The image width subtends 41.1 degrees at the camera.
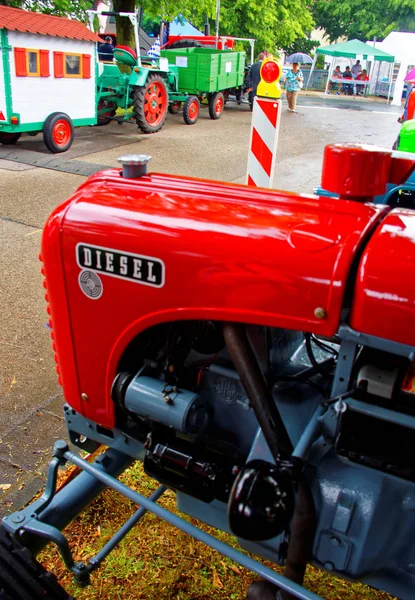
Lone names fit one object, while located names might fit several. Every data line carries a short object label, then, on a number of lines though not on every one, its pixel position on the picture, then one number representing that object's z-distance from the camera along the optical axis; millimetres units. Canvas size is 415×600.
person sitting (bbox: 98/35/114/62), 12075
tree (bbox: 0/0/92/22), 10891
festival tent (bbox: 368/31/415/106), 21750
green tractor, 9961
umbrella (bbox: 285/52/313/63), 21566
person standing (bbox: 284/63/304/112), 15125
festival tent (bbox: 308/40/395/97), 25247
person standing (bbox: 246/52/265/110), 13709
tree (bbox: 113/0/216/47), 12000
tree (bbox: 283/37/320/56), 37094
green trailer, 11688
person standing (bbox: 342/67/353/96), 26500
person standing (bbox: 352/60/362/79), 26766
